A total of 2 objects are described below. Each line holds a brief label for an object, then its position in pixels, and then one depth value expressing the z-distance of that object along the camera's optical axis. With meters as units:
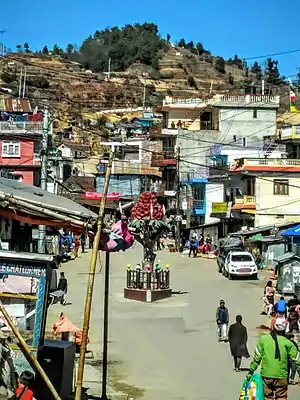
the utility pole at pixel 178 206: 62.30
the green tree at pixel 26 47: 194.88
